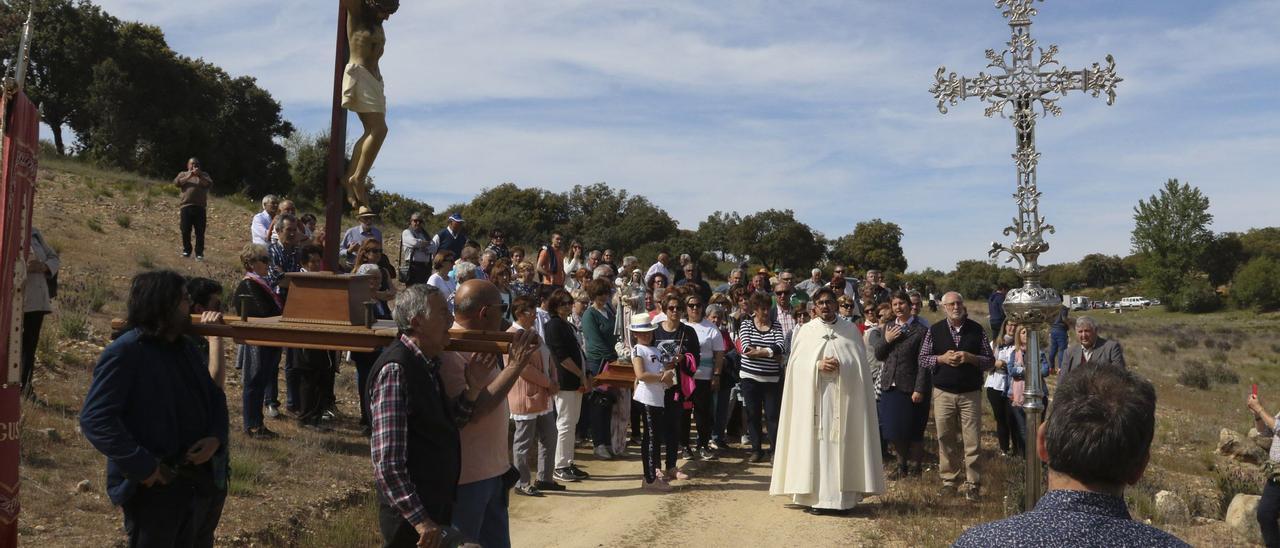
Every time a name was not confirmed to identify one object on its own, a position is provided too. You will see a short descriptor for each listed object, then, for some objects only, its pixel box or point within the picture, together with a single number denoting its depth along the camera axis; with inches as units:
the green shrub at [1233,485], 459.9
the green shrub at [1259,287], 2363.4
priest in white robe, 374.6
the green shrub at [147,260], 655.8
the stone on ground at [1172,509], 400.2
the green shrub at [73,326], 450.0
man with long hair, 172.7
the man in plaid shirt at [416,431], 167.2
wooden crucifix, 237.5
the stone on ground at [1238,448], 617.6
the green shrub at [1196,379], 1014.4
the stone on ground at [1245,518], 381.7
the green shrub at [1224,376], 1056.2
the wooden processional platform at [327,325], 187.5
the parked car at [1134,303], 2728.8
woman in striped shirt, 452.4
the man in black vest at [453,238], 596.4
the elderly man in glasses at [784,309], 530.3
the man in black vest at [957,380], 401.7
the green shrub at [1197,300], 2480.3
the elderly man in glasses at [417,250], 566.9
